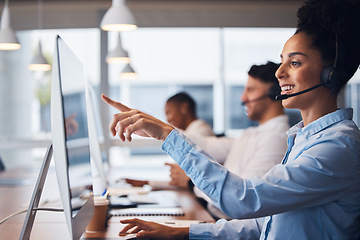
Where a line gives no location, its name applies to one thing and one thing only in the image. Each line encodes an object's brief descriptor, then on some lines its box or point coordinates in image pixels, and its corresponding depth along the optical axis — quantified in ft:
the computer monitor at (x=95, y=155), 6.26
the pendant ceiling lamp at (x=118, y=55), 12.67
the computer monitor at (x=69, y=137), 3.31
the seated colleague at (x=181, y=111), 13.85
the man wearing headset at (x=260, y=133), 7.74
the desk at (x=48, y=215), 5.26
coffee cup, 5.50
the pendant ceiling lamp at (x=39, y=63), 14.46
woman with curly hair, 3.60
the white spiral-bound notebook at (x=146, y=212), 6.63
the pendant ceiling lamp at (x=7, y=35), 10.60
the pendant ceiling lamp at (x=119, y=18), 8.89
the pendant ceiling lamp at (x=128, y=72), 14.43
